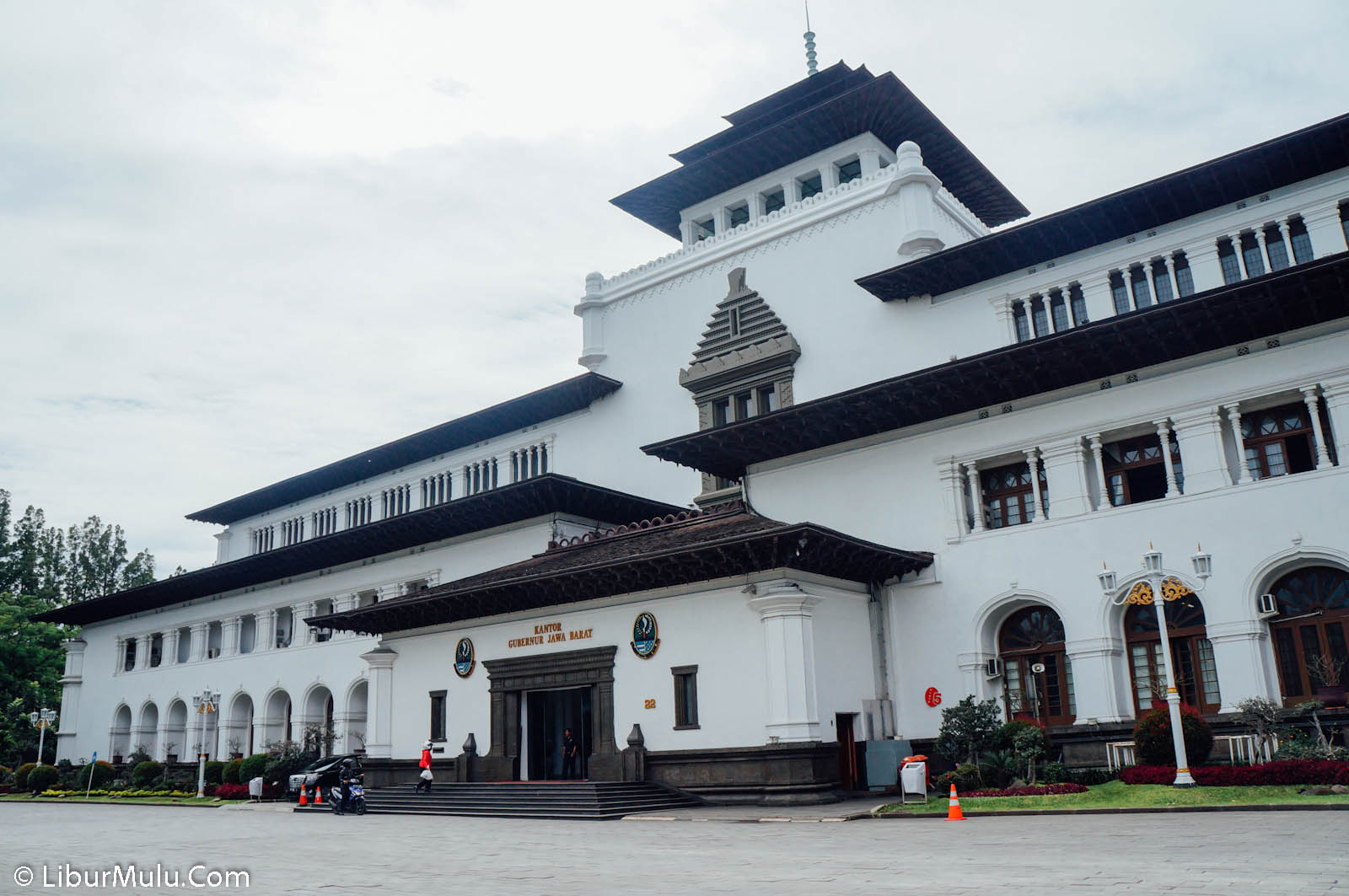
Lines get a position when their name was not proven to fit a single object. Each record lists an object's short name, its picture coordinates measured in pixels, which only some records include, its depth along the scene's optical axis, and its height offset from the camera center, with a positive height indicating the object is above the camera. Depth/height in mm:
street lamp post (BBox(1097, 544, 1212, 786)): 19312 +1976
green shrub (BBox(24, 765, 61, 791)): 46656 -1604
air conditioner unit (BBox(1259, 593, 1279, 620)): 21625 +1621
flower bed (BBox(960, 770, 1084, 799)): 20719 -1844
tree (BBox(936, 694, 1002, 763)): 23750 -684
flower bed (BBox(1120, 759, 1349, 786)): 17739 -1517
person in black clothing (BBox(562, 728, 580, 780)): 28625 -1099
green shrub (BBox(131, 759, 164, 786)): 45031 -1580
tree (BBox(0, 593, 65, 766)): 59844 +3894
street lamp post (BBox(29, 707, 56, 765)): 48909 +1077
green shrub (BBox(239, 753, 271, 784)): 39062 -1308
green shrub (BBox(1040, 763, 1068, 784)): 22125 -1619
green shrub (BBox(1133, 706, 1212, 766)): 20609 -928
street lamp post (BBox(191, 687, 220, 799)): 39375 +981
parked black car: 32531 -1479
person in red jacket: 28078 -1462
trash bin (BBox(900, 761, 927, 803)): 21641 -1539
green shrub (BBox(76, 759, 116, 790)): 46188 -1577
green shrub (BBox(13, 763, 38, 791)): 47844 -1554
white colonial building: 22781 +5816
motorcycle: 27141 -1886
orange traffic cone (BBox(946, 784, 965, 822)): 18844 -1966
